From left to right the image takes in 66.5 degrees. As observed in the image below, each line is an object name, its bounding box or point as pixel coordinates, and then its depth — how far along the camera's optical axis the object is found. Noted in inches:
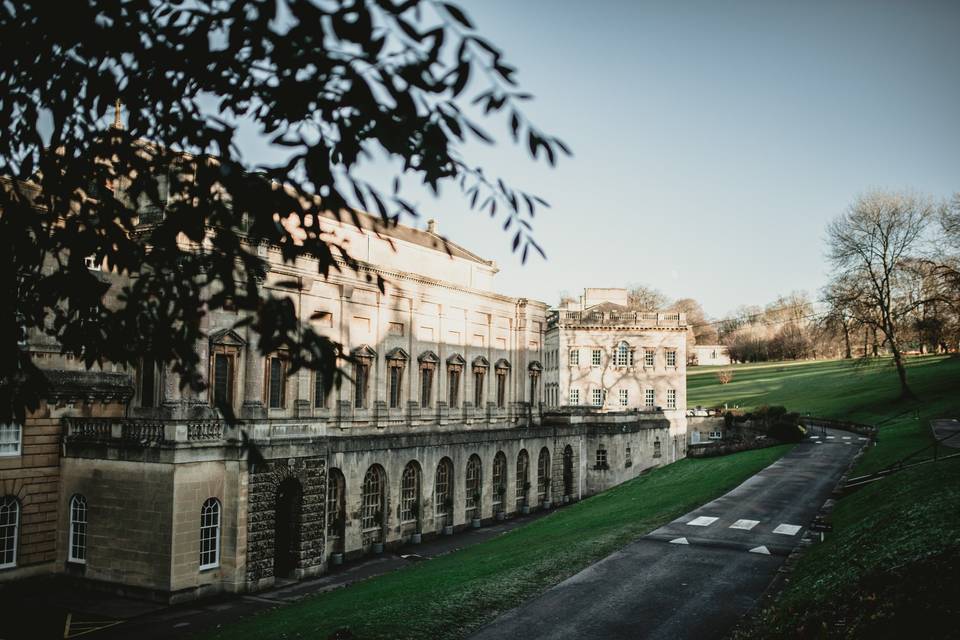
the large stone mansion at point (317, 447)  972.6
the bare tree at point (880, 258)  2036.2
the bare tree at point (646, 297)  4384.8
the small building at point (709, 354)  5521.7
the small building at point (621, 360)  2709.2
